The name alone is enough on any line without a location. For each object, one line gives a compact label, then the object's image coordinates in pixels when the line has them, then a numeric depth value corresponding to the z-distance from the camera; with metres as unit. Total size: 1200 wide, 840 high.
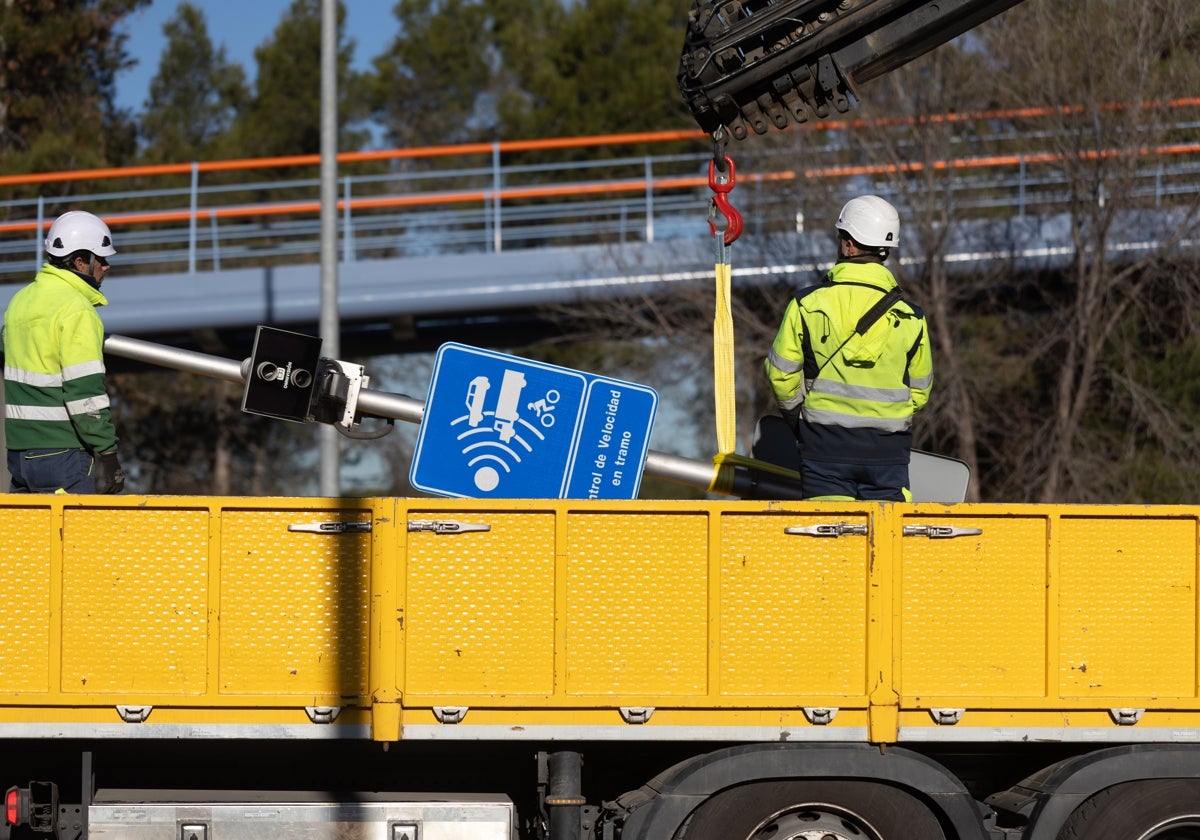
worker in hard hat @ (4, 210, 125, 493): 13.03
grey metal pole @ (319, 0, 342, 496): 28.45
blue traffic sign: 13.68
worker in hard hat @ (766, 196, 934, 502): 12.61
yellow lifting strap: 13.80
